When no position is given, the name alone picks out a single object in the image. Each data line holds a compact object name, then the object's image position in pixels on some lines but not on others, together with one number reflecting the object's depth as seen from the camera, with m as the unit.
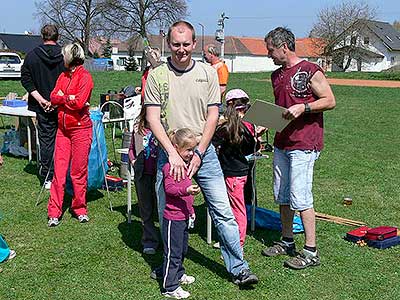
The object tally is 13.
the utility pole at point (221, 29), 36.76
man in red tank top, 4.03
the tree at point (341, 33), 60.53
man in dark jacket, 6.16
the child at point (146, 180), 4.49
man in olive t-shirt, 3.57
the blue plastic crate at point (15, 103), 8.05
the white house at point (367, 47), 61.47
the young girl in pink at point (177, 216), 3.63
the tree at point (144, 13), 47.28
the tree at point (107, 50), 71.44
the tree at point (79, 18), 50.22
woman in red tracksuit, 5.10
